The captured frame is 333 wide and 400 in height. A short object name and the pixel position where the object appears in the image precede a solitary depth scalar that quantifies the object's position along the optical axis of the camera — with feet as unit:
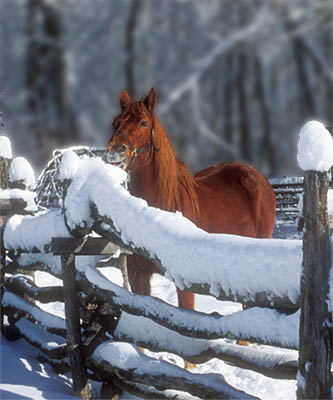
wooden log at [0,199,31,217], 30.19
